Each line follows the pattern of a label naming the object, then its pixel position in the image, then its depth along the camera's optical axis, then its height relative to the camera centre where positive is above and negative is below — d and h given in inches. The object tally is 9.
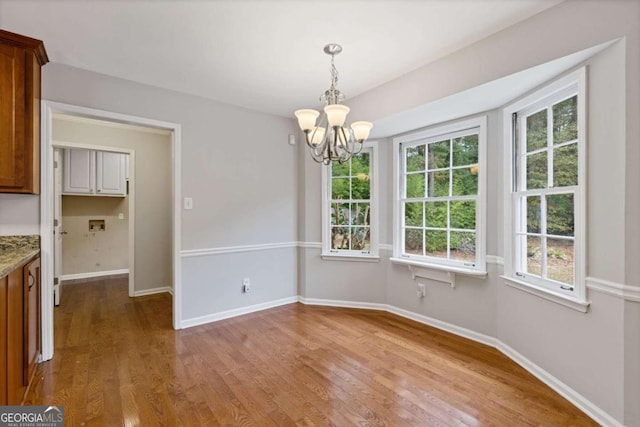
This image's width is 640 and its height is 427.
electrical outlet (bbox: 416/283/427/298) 131.0 -33.5
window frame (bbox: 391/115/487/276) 113.0 +7.1
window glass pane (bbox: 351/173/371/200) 150.5 +12.9
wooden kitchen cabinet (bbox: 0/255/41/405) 60.8 -28.4
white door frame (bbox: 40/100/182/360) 98.9 +1.8
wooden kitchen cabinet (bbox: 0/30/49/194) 83.7 +28.2
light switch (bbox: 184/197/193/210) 128.3 +3.9
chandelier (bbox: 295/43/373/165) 78.6 +23.4
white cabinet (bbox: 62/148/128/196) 198.8 +26.3
